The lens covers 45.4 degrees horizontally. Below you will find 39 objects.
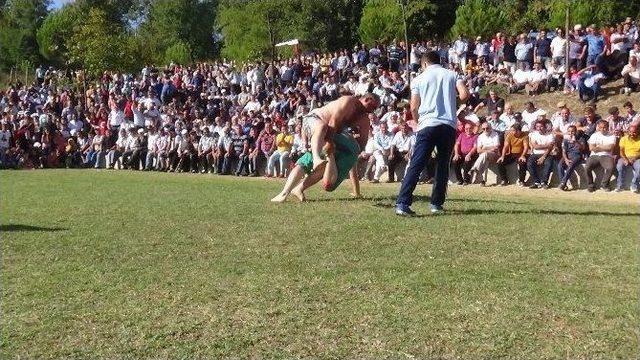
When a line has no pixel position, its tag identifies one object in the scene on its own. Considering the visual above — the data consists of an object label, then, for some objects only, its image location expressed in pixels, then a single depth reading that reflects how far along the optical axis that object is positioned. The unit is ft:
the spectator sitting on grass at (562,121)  53.26
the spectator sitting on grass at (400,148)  60.08
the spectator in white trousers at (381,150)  60.90
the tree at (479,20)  129.70
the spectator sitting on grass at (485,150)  54.60
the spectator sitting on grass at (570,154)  49.85
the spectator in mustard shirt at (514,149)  53.42
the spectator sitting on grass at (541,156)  51.52
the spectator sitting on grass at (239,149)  73.46
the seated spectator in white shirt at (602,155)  48.62
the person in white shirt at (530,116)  56.34
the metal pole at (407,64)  79.59
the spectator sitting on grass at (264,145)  71.61
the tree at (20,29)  225.35
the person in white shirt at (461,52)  80.94
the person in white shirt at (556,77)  68.90
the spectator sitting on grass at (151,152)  83.76
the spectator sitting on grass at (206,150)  78.12
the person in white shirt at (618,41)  65.16
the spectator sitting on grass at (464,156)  55.83
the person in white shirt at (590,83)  63.98
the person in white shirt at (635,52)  63.00
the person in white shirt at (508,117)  57.26
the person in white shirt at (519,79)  70.95
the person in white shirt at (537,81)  69.56
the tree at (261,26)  175.42
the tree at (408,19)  142.00
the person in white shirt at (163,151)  82.23
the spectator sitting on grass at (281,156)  68.23
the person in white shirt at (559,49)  68.54
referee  28.30
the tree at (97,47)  134.72
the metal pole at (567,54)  66.95
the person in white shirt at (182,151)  80.18
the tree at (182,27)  269.85
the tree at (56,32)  208.03
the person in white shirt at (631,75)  62.90
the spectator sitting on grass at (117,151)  87.66
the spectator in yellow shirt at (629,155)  47.34
